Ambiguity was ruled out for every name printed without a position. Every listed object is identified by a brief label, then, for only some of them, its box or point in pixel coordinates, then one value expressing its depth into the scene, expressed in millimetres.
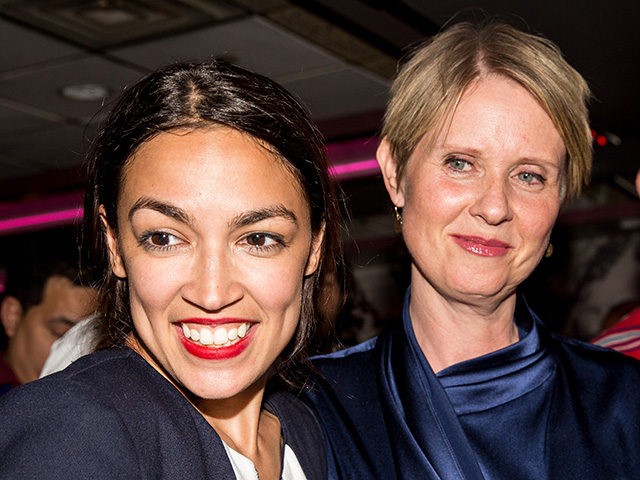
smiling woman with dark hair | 1273
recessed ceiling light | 5020
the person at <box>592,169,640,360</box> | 2095
